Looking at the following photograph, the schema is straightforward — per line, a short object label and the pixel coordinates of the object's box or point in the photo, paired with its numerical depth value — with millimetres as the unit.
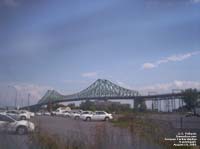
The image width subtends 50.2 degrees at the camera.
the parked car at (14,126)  4021
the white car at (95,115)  19078
